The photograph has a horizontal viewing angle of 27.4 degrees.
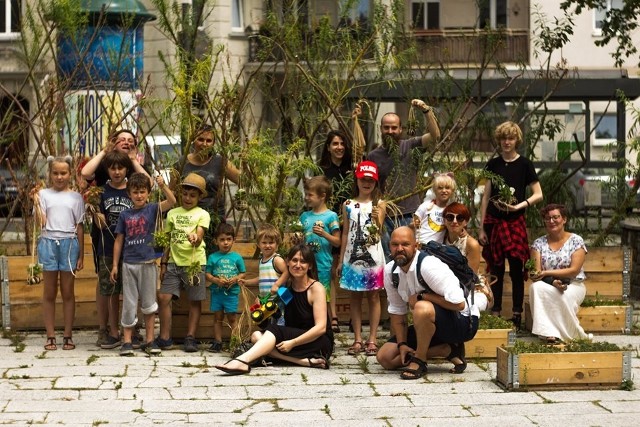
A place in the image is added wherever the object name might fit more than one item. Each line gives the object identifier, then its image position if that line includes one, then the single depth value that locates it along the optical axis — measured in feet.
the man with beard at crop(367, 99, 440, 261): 38.47
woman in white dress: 36.40
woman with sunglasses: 35.88
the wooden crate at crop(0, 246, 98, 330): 39.32
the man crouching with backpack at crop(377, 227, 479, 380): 31.68
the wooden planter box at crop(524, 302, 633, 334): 38.81
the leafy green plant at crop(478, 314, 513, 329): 35.01
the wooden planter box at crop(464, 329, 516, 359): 34.40
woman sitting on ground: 33.22
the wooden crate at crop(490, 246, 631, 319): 41.14
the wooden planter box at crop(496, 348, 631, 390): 30.14
